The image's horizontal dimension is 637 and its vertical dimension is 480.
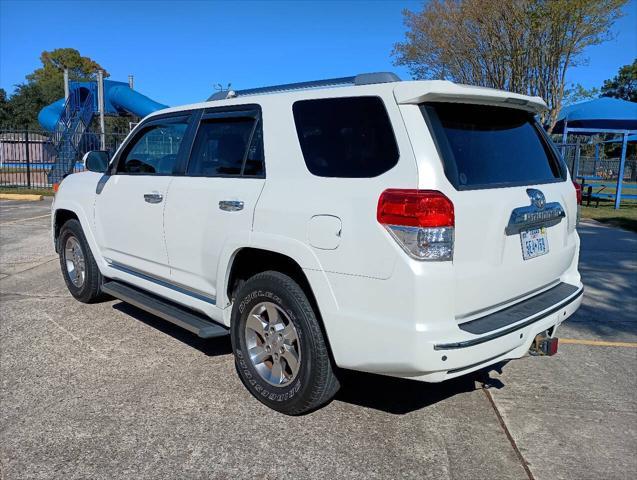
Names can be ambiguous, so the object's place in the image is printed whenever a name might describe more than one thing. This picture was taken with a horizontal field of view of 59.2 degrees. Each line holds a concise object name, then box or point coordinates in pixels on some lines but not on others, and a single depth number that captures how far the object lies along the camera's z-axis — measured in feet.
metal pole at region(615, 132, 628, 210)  59.00
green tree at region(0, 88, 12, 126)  167.32
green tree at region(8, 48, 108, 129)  171.83
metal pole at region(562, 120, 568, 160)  60.20
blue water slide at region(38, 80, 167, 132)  74.28
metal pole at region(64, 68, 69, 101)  73.31
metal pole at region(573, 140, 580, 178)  49.82
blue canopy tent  58.34
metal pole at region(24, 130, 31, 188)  60.83
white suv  9.28
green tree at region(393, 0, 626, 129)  56.24
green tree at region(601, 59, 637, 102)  221.05
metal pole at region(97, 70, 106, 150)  64.18
